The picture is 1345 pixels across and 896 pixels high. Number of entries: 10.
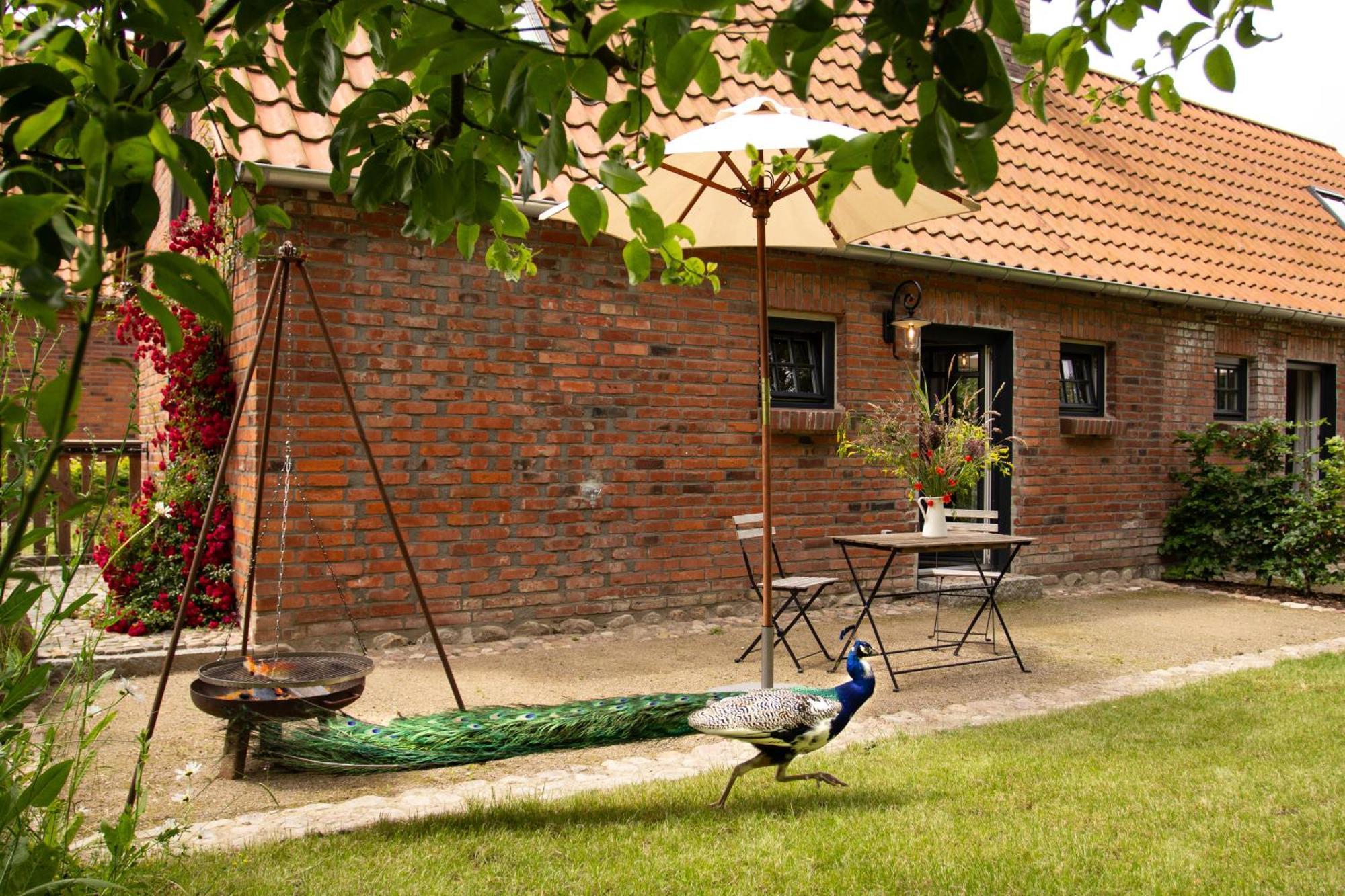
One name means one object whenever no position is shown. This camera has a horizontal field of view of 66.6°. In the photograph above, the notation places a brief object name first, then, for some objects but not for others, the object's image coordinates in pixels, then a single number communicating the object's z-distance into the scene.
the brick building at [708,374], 6.65
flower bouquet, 6.91
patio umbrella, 4.65
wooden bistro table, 6.27
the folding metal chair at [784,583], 6.25
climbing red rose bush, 6.74
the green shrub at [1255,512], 9.93
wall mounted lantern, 8.92
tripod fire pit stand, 3.94
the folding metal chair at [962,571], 7.29
